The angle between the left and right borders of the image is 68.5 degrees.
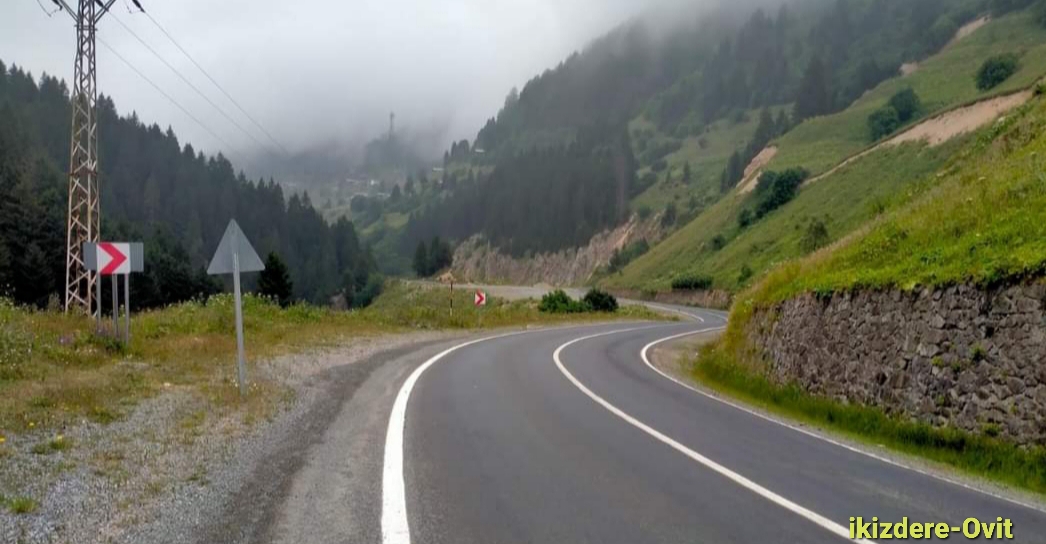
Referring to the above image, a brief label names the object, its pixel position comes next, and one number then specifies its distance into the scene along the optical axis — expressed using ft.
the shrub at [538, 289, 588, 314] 171.22
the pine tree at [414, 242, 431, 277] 510.99
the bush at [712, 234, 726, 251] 254.65
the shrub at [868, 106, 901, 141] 303.27
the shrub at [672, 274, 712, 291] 221.66
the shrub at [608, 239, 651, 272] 381.66
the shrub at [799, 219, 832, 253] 155.53
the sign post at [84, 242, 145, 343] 46.83
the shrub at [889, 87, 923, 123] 310.04
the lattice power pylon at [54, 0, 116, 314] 71.26
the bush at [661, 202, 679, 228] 419.99
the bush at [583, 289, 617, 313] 179.11
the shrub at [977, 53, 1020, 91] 259.60
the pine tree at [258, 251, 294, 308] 176.76
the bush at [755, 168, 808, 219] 245.04
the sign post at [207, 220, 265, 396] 40.98
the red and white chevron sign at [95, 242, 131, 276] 47.01
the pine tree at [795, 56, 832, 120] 525.75
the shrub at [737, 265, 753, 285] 186.21
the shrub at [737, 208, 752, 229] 253.44
